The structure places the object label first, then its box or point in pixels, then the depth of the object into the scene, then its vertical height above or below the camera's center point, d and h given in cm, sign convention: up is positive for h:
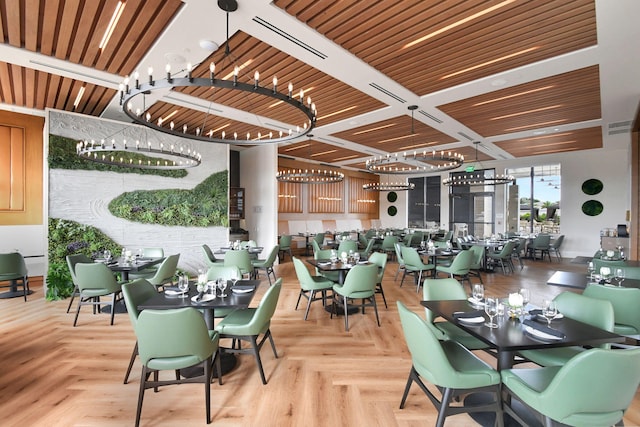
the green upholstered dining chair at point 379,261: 508 -84
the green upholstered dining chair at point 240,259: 618 -96
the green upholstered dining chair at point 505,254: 829 -118
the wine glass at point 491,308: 261 -83
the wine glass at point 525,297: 274 -76
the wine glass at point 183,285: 333 -82
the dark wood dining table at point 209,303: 292 -90
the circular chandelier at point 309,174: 918 +113
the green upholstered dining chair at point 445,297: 294 -91
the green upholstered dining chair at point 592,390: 159 -97
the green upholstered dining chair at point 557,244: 1081 -115
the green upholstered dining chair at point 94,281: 461 -105
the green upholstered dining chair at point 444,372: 206 -114
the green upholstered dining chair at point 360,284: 437 -104
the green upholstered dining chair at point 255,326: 299 -114
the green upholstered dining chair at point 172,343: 229 -101
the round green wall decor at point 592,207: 1111 +14
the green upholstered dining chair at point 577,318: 249 -92
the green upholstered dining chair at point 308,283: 477 -112
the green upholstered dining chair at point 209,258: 671 -102
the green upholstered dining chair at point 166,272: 512 -103
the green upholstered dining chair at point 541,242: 1070 -110
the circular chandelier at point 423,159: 665 +119
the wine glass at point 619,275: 377 -78
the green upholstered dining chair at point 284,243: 1031 -105
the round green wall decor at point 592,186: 1112 +91
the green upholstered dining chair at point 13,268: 582 -108
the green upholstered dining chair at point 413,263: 655 -112
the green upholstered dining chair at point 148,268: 584 -116
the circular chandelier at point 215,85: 264 +111
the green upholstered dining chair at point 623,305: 307 -94
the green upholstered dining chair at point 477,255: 712 -101
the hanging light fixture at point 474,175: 927 +163
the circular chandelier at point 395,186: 1151 +97
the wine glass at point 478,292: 291 -77
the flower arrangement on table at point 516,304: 261 -79
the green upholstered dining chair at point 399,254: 720 -101
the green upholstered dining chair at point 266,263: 686 -117
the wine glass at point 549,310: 252 -83
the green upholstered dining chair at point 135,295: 284 -86
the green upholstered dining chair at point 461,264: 615 -105
